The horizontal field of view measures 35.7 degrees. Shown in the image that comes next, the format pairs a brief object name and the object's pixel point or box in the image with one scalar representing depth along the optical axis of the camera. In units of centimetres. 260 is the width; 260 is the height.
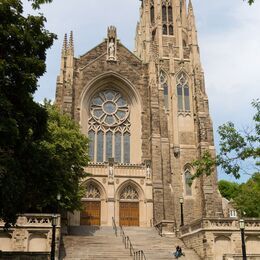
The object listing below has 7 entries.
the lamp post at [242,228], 1669
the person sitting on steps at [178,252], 2127
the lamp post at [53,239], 1626
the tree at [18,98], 1294
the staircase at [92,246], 2094
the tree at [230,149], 1459
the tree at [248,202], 3944
